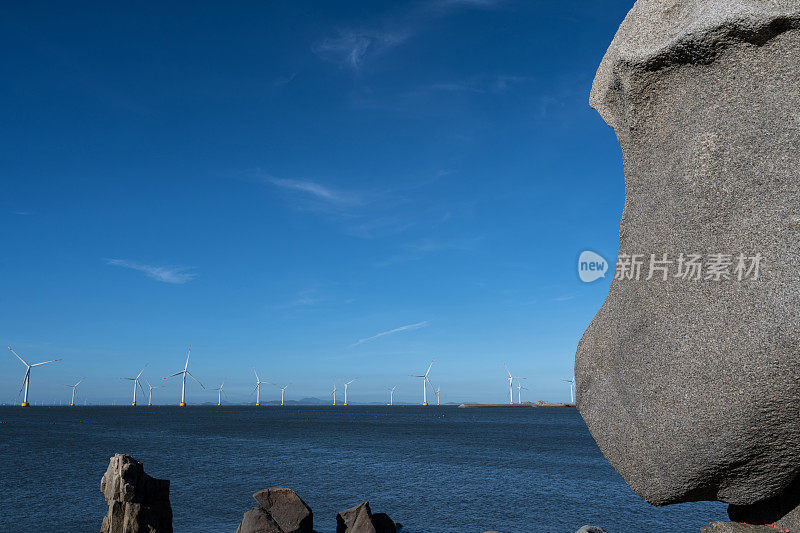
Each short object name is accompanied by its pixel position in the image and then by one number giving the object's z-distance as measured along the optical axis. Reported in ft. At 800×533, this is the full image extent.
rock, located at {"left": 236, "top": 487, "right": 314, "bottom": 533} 54.80
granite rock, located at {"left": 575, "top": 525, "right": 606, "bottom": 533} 59.72
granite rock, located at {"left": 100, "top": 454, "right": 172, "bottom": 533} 50.52
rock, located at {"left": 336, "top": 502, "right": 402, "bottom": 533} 56.49
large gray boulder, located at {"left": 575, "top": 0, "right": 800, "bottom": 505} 20.71
